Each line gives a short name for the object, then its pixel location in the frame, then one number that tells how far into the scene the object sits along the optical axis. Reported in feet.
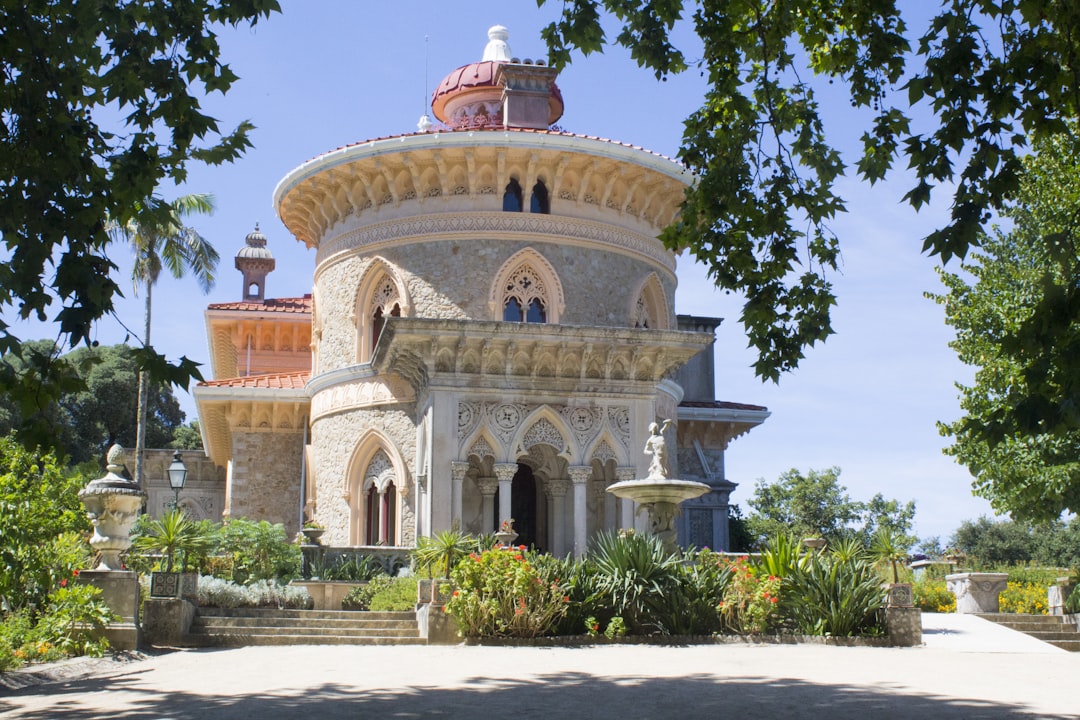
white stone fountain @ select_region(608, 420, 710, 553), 56.29
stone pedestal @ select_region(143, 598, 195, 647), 49.34
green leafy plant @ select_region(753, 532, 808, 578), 52.29
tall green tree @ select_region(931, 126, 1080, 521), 72.18
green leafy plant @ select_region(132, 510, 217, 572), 57.98
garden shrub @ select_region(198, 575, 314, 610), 56.80
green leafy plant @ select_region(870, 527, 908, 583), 59.36
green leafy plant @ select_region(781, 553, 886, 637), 49.96
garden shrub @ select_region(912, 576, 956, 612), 72.49
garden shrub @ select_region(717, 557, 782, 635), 50.37
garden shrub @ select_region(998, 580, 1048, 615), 72.28
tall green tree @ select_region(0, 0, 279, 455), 22.52
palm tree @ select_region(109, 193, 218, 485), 118.21
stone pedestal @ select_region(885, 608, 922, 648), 49.47
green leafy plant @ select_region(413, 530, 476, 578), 56.90
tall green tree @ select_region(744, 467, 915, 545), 163.53
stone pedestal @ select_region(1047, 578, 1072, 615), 67.05
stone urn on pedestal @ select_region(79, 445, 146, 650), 45.62
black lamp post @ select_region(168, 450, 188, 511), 67.92
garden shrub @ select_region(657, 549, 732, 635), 49.90
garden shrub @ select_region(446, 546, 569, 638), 47.70
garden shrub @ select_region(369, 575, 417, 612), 56.90
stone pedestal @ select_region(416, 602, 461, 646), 49.56
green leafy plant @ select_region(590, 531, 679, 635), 49.55
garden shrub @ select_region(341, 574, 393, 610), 58.97
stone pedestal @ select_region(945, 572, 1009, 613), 70.69
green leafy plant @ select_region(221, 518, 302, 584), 64.44
